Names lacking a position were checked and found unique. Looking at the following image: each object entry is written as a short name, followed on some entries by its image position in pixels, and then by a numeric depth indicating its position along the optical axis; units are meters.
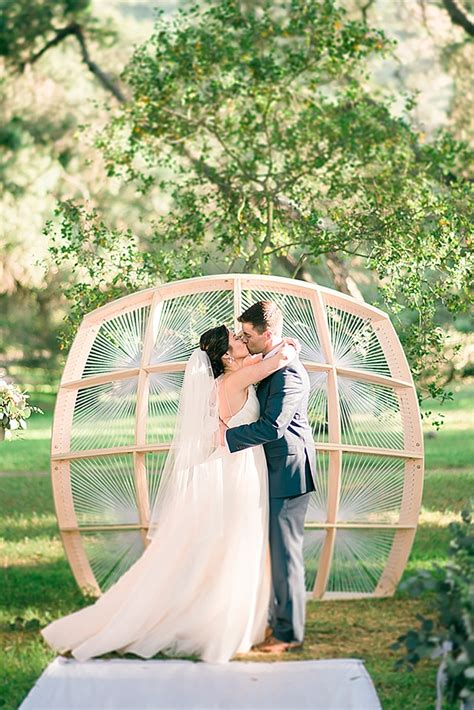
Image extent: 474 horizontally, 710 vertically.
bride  6.13
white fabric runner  5.41
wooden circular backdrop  7.07
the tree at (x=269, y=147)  9.32
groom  6.21
